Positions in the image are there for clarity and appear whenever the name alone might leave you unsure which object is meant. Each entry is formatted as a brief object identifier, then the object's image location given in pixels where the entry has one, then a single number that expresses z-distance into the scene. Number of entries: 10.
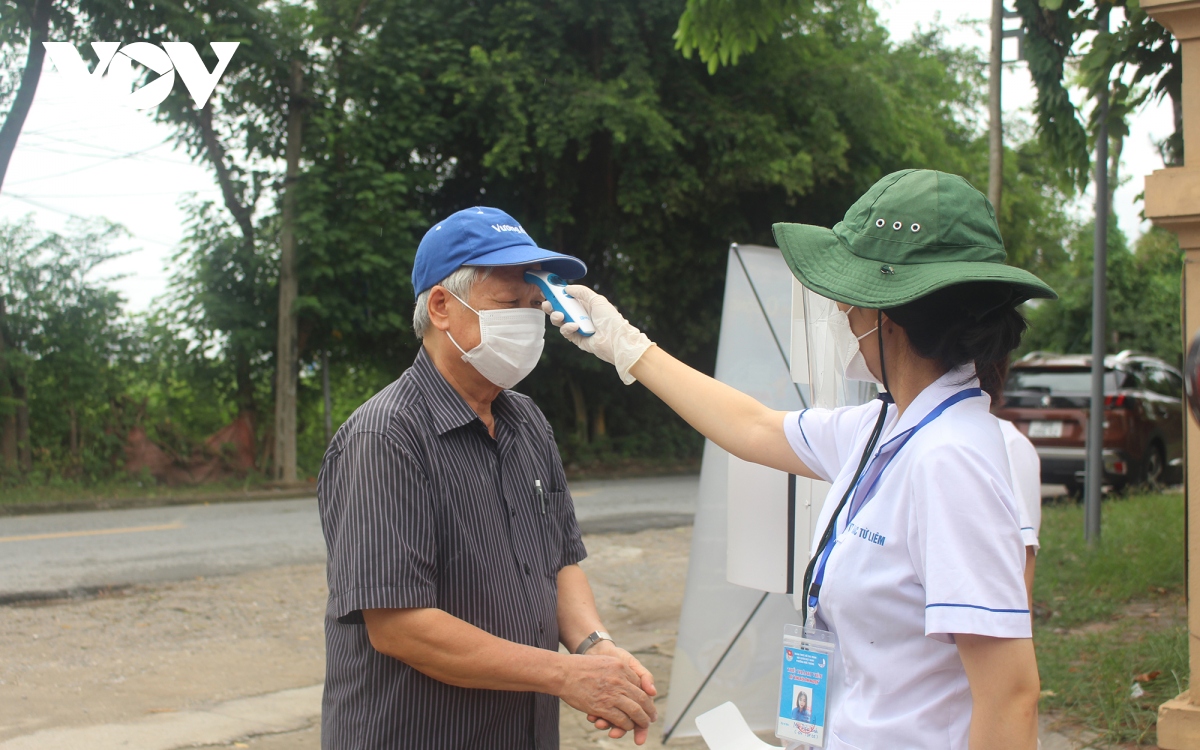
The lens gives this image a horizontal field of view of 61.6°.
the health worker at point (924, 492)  1.47
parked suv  11.35
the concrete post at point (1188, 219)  3.42
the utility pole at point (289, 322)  13.77
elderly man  1.90
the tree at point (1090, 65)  5.32
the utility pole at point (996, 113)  5.70
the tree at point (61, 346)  12.34
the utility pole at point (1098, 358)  7.24
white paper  2.31
